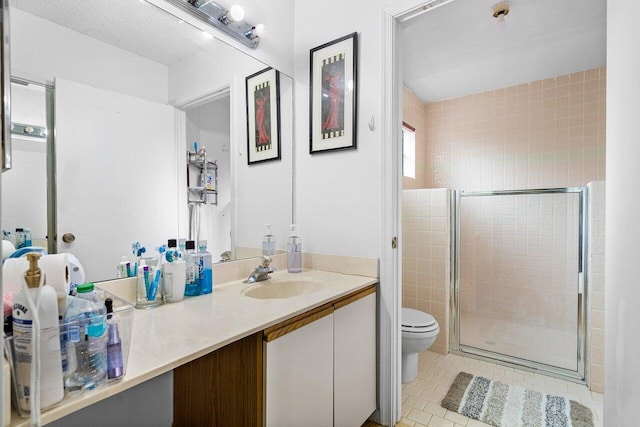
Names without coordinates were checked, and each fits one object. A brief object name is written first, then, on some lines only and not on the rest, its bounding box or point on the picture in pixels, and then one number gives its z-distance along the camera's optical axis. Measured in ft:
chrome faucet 5.03
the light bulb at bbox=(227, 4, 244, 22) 4.84
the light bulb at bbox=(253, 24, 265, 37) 5.36
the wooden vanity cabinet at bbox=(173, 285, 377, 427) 3.13
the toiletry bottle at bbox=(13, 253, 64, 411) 1.76
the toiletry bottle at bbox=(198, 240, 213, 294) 4.32
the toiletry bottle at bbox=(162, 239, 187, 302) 3.87
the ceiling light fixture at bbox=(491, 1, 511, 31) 5.89
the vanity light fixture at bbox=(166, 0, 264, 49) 4.57
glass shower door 7.85
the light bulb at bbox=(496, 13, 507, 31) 6.14
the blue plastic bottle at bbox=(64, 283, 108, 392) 1.98
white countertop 2.10
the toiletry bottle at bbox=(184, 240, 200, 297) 4.19
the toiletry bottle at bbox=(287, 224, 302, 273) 5.79
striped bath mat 5.53
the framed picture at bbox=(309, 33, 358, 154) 5.42
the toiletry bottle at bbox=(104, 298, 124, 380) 2.12
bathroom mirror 3.39
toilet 6.40
